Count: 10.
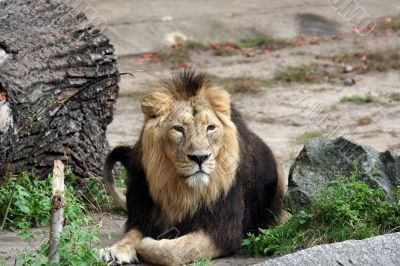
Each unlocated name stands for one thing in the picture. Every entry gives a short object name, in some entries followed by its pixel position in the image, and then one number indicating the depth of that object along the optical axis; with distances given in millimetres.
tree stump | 14703
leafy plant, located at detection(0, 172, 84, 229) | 14508
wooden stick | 11141
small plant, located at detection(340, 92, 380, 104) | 23672
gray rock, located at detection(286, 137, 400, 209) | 13867
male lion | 12898
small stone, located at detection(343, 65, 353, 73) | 26141
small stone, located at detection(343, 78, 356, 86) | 25203
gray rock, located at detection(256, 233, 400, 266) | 11844
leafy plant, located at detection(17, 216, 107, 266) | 11367
